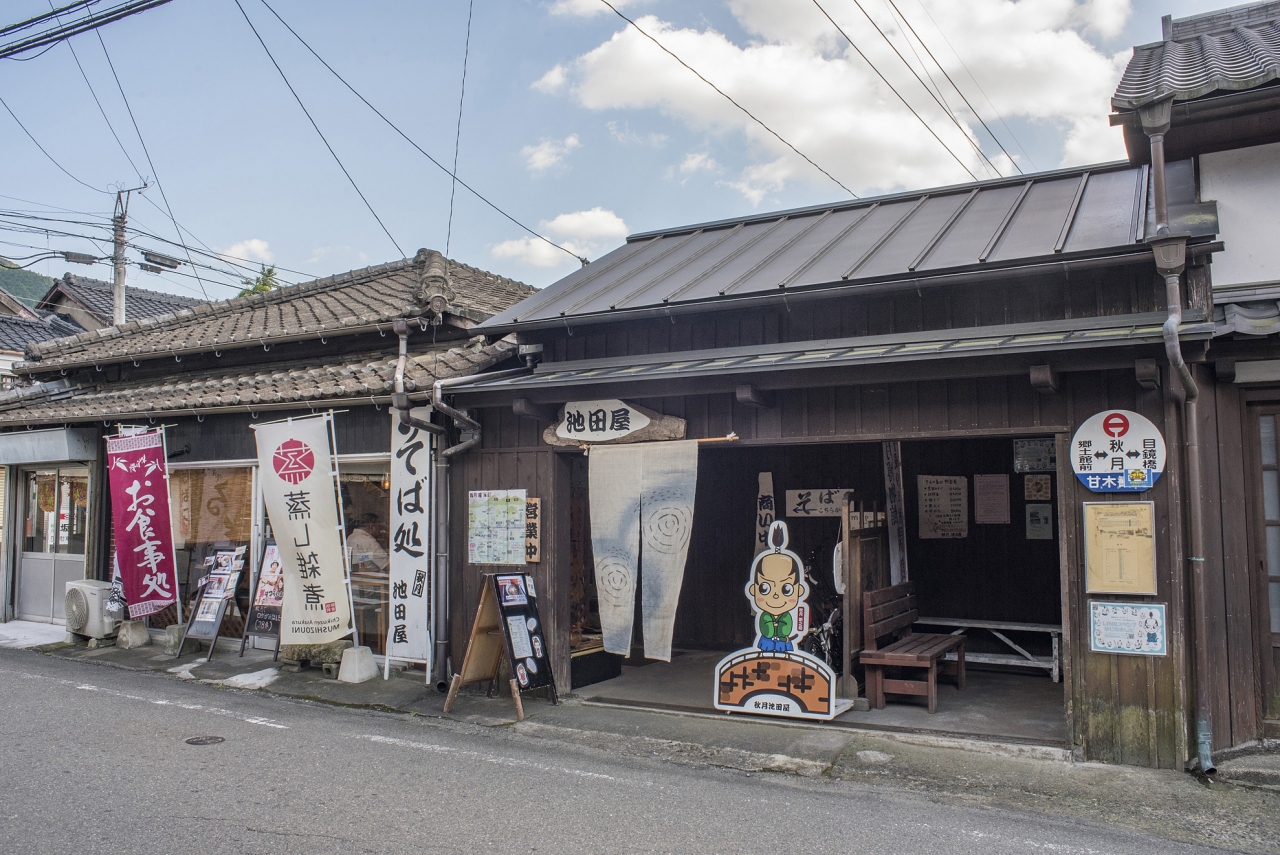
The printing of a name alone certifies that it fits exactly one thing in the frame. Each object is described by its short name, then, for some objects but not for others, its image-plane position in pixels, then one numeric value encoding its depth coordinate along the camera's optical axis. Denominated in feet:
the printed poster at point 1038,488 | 34.78
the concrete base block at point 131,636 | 38.68
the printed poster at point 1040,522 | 34.53
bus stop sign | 20.79
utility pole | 75.51
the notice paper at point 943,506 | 35.91
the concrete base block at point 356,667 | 31.65
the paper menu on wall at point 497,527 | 29.63
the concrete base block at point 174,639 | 37.29
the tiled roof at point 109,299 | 86.74
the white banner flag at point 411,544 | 30.66
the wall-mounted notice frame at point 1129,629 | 20.59
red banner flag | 36.86
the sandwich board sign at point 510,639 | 27.32
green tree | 105.84
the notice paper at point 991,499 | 35.24
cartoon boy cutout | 26.00
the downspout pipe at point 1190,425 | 19.34
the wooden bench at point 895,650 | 26.12
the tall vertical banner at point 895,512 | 33.17
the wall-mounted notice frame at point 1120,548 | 20.79
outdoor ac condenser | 38.93
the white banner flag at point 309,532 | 31.14
